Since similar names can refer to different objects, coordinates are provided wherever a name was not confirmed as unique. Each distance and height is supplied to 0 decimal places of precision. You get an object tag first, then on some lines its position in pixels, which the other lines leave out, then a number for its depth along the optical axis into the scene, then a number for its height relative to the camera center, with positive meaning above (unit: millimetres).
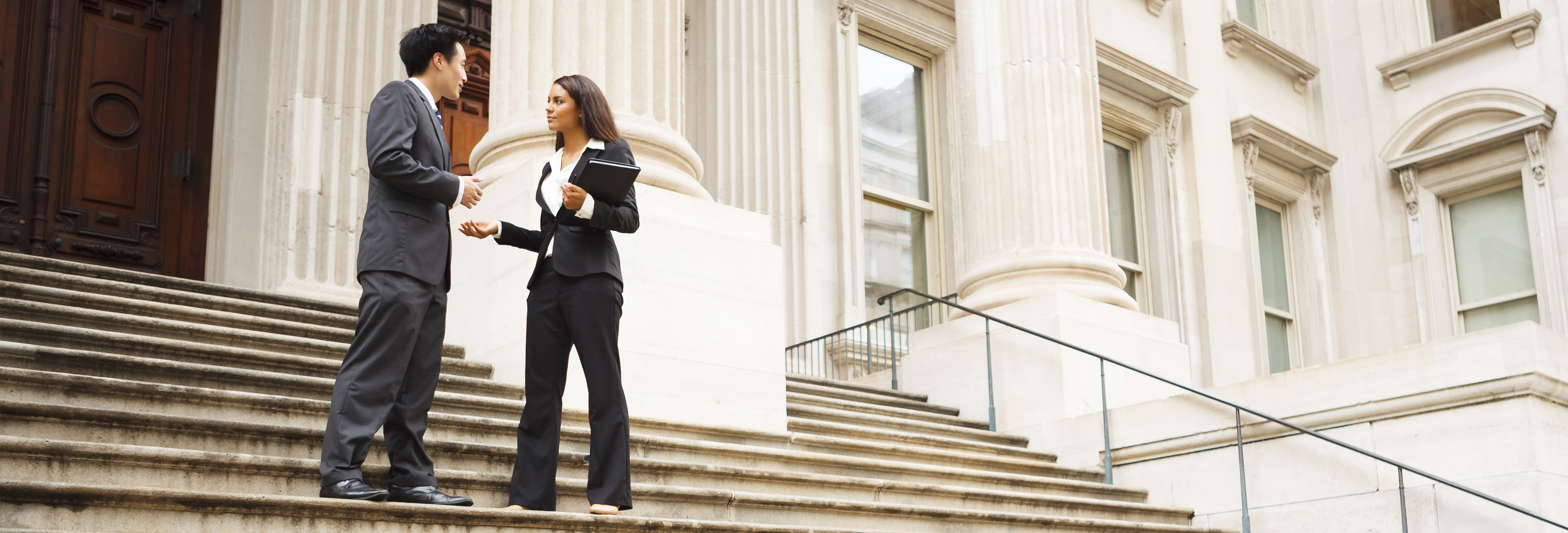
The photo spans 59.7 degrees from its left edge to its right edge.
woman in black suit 4809 +663
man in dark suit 4434 +731
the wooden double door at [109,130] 9734 +2860
